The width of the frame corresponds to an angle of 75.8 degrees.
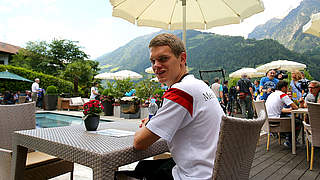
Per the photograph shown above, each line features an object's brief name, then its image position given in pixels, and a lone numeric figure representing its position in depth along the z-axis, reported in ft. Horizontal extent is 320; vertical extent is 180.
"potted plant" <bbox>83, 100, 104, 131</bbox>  4.79
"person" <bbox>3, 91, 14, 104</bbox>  33.14
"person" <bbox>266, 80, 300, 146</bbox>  12.62
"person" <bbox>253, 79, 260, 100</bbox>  29.66
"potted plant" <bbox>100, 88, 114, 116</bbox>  28.84
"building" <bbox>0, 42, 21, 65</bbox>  81.10
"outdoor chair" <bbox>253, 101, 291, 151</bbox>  12.13
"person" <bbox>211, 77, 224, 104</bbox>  27.40
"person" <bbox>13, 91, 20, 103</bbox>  42.96
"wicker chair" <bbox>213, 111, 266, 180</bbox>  2.53
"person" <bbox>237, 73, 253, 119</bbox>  20.94
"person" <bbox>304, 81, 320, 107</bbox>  12.48
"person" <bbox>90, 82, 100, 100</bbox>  30.86
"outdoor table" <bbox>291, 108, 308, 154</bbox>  11.33
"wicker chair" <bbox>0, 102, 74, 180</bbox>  5.15
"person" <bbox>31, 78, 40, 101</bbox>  36.91
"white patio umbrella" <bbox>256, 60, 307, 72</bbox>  29.53
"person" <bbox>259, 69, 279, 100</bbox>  17.85
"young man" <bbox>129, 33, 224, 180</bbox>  2.91
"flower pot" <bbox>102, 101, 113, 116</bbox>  28.86
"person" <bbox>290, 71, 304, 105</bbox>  17.47
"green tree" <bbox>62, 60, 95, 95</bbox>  72.23
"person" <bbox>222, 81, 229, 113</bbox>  31.24
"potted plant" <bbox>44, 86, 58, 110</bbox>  38.60
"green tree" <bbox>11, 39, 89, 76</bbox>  86.94
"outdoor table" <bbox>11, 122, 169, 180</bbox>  2.87
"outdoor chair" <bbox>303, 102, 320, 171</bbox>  8.43
